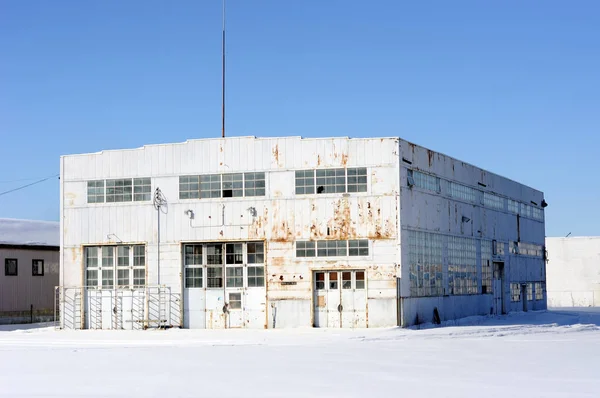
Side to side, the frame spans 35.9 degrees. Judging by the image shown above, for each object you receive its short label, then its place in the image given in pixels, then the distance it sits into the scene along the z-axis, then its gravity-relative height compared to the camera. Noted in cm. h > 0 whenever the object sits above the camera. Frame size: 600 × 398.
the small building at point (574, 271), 8044 -54
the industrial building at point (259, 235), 4041 +152
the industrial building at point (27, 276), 5288 -24
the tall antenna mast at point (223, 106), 4822 +858
